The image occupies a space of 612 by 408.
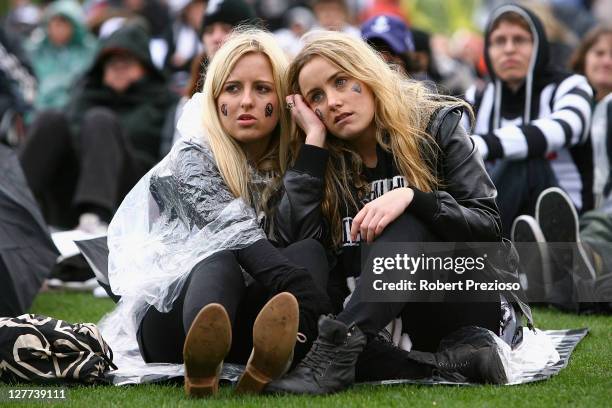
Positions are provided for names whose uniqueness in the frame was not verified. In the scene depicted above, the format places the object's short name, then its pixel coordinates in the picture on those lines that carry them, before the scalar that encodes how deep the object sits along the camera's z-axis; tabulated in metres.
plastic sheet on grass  7.30
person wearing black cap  13.76
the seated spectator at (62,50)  19.87
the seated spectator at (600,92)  12.09
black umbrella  9.76
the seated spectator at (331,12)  20.62
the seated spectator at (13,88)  15.19
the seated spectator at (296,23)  20.43
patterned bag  7.41
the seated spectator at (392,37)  13.30
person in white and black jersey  11.75
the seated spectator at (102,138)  13.70
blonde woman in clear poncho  6.62
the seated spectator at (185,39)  19.45
